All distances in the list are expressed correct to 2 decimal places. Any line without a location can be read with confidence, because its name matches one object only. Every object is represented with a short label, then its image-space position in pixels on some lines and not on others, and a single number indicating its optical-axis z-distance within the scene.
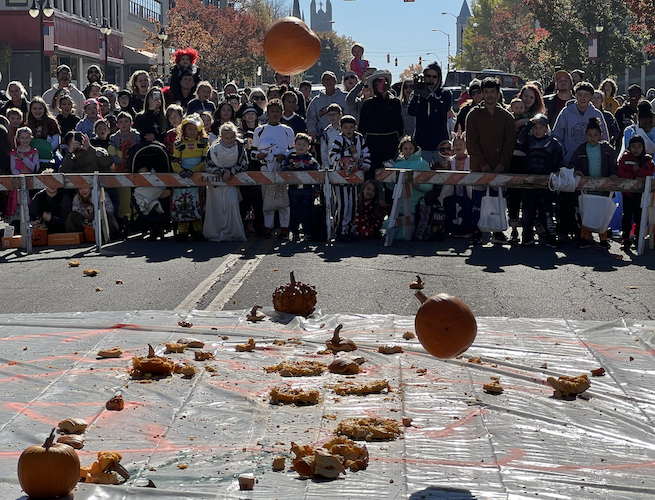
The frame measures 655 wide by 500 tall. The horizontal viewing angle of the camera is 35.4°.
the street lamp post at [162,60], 38.03
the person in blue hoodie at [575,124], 15.06
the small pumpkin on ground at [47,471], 4.64
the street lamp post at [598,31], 46.42
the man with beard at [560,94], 16.80
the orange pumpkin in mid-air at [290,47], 12.40
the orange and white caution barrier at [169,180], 15.23
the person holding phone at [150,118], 16.95
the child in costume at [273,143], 15.77
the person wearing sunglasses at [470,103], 17.41
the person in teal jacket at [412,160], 15.44
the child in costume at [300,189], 15.55
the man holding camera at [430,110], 16.55
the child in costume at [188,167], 15.35
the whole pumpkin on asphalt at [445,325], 6.43
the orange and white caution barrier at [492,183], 14.17
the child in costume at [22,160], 16.84
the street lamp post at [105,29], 53.81
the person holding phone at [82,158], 16.00
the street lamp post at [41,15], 42.65
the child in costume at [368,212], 15.40
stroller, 15.52
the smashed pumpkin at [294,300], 9.28
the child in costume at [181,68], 18.33
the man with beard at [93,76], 21.72
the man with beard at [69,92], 20.28
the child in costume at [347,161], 15.39
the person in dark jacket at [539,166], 14.60
